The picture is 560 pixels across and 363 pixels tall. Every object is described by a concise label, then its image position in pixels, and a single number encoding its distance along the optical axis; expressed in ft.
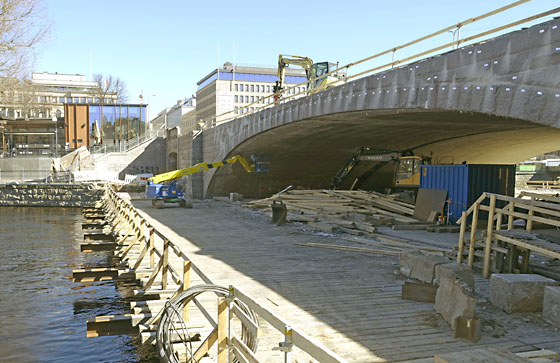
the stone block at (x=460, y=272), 28.48
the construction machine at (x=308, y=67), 111.52
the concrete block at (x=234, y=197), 112.26
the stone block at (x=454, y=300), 24.30
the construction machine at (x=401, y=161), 90.38
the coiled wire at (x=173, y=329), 21.79
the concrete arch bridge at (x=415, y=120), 36.01
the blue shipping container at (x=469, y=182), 62.90
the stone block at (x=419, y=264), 32.12
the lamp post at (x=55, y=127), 202.69
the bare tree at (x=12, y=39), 117.08
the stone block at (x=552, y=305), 25.46
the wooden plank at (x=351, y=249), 45.96
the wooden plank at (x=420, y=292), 29.96
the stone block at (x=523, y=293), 27.63
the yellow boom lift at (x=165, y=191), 97.30
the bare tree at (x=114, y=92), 295.83
